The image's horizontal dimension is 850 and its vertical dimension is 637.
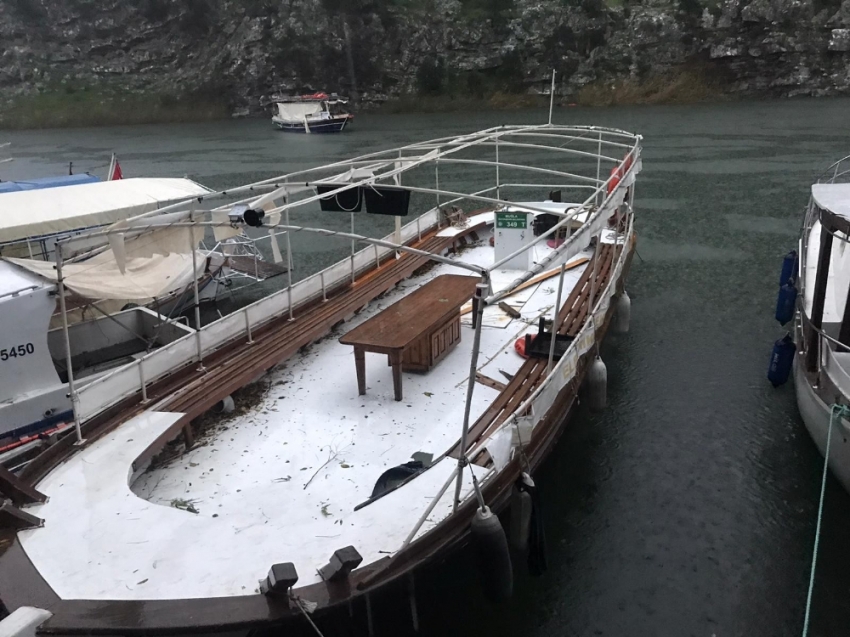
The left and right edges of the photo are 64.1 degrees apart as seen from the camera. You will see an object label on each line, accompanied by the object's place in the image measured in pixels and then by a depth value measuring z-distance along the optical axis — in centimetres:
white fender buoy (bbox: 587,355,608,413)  1049
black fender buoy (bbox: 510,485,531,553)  746
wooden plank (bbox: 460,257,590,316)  1296
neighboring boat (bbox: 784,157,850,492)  970
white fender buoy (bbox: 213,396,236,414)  941
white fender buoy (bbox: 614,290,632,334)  1423
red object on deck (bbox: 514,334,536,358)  1108
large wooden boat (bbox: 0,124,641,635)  604
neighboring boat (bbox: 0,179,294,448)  1130
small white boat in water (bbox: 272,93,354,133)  5984
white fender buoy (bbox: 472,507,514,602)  659
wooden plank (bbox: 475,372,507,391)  1015
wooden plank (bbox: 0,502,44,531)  650
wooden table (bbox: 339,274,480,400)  943
